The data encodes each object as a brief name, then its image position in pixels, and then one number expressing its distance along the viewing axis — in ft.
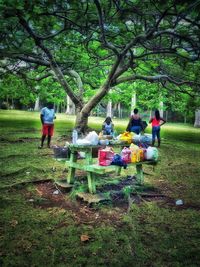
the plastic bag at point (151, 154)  26.66
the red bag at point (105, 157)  23.12
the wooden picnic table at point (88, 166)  22.44
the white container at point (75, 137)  24.69
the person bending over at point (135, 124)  48.73
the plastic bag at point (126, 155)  24.89
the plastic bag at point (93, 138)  24.23
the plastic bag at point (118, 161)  23.67
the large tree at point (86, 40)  30.19
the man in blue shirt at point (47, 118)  43.29
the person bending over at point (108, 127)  45.75
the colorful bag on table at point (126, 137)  27.99
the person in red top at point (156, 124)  52.47
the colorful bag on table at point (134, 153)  25.44
